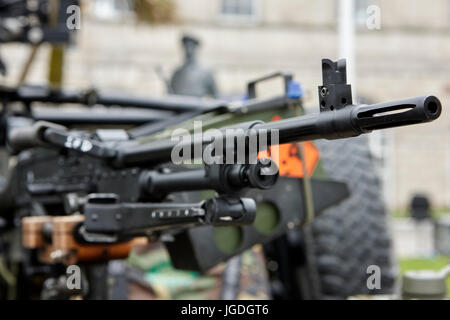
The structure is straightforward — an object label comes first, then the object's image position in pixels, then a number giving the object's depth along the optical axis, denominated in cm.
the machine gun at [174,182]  139
